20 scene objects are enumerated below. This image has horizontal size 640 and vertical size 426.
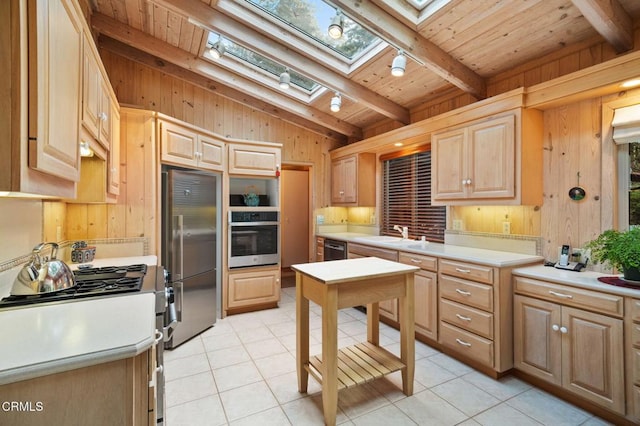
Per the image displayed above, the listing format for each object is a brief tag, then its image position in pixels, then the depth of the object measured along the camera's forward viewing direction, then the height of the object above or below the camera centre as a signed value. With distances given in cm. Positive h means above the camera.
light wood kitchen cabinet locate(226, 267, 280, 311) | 369 -95
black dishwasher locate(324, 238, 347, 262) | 411 -51
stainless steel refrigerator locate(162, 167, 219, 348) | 289 -32
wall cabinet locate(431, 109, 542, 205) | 242 +47
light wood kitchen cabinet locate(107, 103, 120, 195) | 226 +47
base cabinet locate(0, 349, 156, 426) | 87 -56
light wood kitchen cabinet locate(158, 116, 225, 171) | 290 +72
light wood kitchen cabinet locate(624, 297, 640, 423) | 171 -81
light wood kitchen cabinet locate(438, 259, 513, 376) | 228 -81
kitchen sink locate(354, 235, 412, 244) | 366 -33
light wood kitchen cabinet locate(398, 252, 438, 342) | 279 -79
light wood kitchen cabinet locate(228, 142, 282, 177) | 369 +71
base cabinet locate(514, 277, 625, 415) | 179 -84
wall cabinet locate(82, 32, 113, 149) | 154 +70
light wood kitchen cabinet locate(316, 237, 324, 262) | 463 -55
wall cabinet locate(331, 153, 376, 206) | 437 +51
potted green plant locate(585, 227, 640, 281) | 177 -23
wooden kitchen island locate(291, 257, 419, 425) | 181 -69
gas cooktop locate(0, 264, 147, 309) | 142 -41
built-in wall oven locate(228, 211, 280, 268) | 367 -30
